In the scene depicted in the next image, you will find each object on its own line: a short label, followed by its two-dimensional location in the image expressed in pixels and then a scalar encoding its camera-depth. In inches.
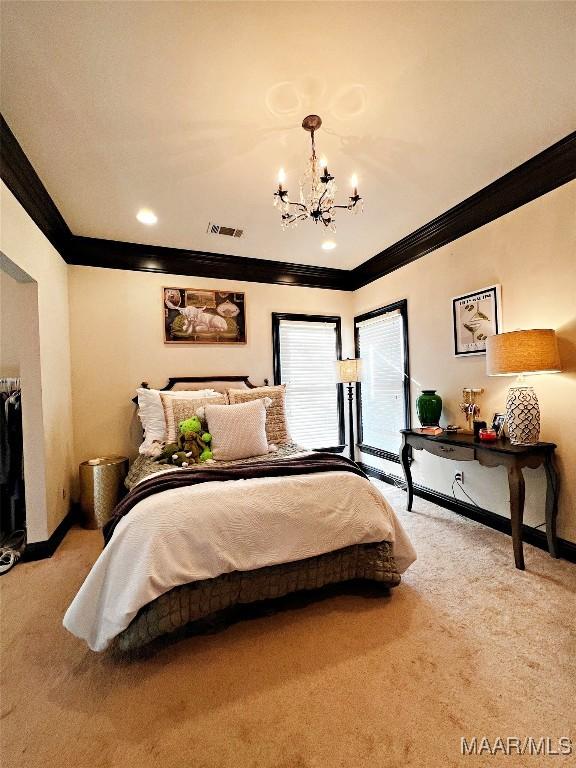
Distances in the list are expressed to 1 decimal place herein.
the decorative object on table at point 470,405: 121.2
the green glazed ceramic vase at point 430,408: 131.0
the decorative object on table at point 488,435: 105.0
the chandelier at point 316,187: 78.3
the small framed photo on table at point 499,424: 109.4
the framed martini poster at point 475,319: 114.9
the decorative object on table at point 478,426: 110.9
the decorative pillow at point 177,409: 127.0
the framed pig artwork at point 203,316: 156.4
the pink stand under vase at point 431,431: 122.3
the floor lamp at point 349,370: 169.6
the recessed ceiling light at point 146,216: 120.8
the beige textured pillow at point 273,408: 135.0
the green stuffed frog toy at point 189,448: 107.6
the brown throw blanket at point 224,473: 73.5
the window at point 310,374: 179.6
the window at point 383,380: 157.5
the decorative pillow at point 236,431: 114.0
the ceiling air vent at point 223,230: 134.4
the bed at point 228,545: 62.6
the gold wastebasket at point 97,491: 127.8
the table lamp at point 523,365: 90.9
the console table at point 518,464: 90.4
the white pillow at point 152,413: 128.5
